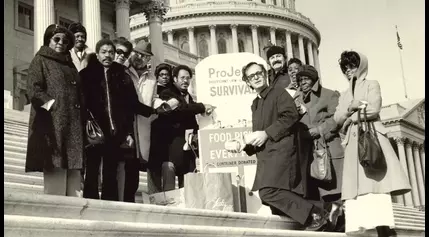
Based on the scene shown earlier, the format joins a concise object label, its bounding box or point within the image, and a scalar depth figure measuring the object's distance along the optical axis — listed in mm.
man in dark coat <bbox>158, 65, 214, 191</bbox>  8352
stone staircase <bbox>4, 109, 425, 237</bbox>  4551
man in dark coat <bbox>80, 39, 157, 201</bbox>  7016
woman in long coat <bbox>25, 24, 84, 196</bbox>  6086
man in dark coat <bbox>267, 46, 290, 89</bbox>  8758
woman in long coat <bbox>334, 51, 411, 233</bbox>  6227
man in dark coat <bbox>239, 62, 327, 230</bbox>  6754
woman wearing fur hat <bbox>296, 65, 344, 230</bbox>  7336
